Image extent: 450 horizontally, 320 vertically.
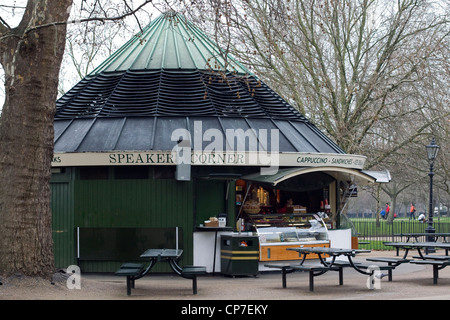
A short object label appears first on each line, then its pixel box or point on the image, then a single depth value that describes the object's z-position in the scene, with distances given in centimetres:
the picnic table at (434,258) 1562
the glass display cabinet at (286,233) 1858
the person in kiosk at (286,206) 2127
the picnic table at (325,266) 1478
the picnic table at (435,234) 2382
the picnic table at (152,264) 1421
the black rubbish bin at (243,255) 1803
